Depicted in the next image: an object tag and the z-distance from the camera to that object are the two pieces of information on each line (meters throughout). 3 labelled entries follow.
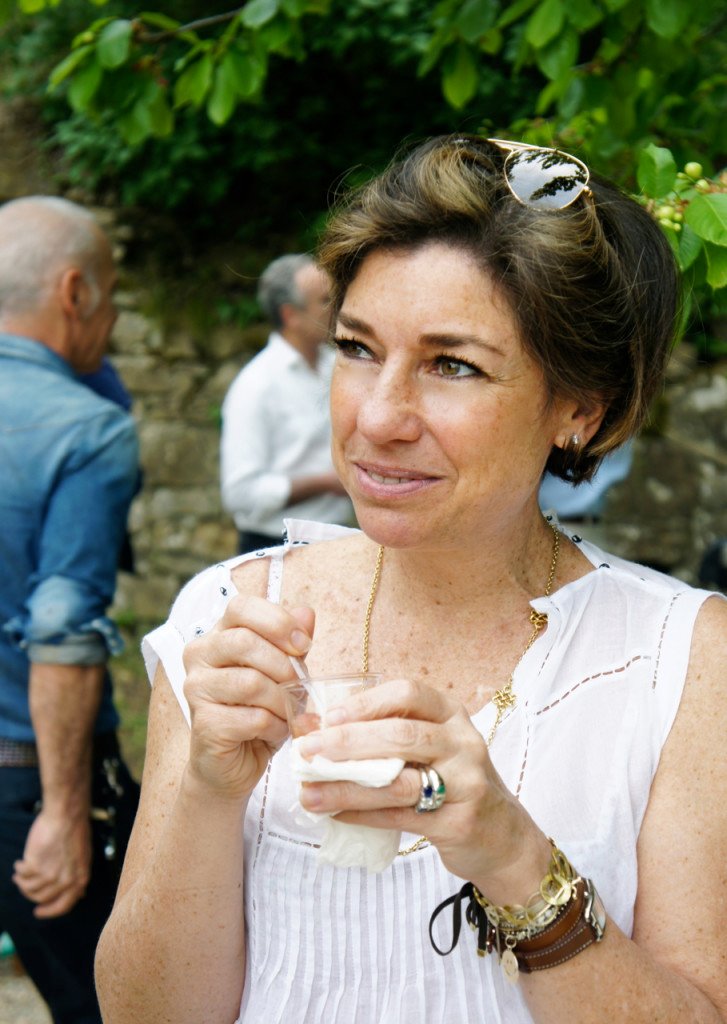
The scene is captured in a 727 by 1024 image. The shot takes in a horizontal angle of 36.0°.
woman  1.61
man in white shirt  5.31
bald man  3.01
